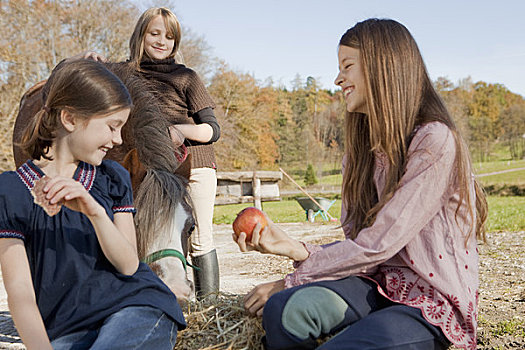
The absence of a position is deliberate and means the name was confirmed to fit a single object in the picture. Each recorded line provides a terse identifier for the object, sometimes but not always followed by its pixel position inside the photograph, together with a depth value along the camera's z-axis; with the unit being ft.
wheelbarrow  38.01
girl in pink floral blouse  5.60
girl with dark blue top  5.18
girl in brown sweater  9.59
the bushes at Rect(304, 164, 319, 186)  92.94
